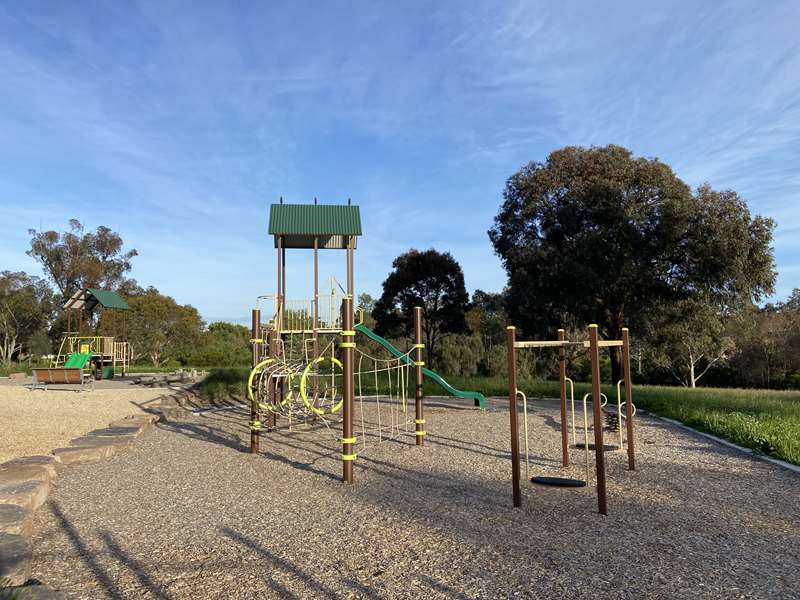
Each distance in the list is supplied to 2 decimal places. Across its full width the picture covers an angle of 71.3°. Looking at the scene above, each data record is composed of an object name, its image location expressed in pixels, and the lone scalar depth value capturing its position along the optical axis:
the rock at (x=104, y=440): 7.99
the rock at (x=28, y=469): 5.62
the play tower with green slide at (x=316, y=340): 6.74
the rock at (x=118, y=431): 8.93
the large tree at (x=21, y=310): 36.72
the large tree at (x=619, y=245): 16.17
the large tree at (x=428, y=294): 28.45
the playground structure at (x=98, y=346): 21.86
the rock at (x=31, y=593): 2.76
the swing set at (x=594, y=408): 4.91
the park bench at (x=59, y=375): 16.52
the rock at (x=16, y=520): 4.08
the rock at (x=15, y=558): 3.17
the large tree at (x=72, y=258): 38.69
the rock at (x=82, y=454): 7.18
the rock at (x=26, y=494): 4.78
